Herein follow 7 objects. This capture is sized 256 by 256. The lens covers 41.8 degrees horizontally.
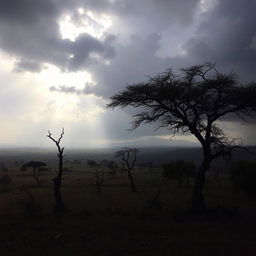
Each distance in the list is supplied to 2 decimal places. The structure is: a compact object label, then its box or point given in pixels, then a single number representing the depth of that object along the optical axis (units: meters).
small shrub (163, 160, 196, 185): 44.97
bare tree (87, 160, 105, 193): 99.16
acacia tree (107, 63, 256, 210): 19.17
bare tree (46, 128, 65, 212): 20.17
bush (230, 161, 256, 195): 31.40
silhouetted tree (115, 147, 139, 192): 43.73
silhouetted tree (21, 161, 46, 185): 62.70
